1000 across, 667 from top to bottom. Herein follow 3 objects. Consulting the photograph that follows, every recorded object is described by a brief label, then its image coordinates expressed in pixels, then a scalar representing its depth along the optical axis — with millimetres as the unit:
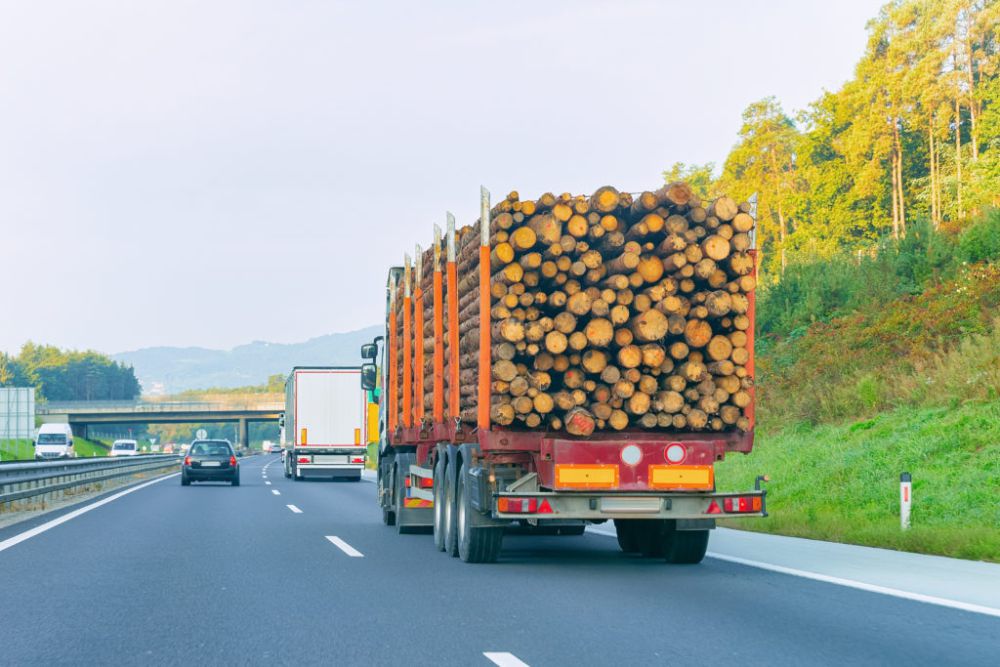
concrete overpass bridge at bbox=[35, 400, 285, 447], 121062
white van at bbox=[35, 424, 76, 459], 67438
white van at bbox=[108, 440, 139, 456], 86294
